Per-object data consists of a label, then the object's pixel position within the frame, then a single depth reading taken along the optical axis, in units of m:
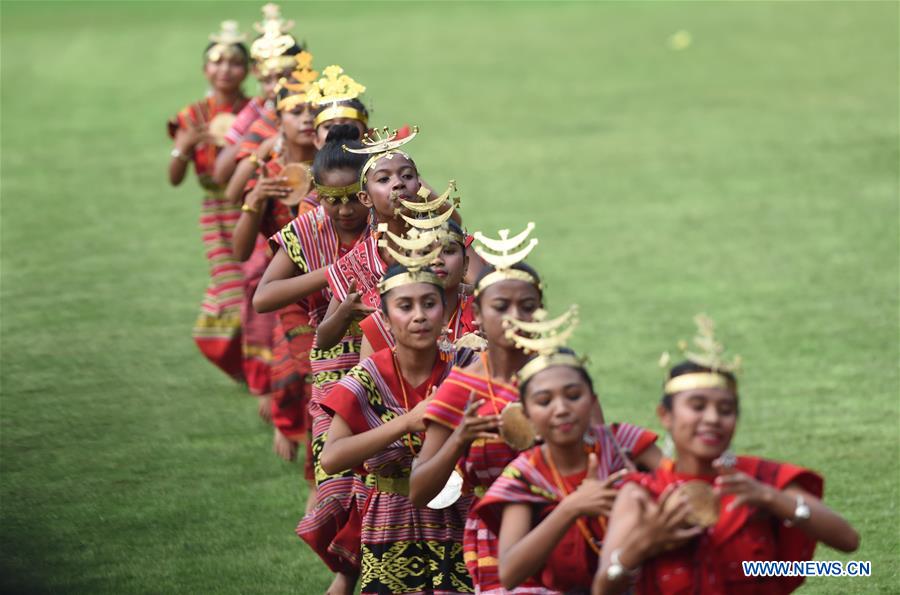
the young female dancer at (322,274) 13.45
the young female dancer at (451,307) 12.12
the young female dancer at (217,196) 20.75
